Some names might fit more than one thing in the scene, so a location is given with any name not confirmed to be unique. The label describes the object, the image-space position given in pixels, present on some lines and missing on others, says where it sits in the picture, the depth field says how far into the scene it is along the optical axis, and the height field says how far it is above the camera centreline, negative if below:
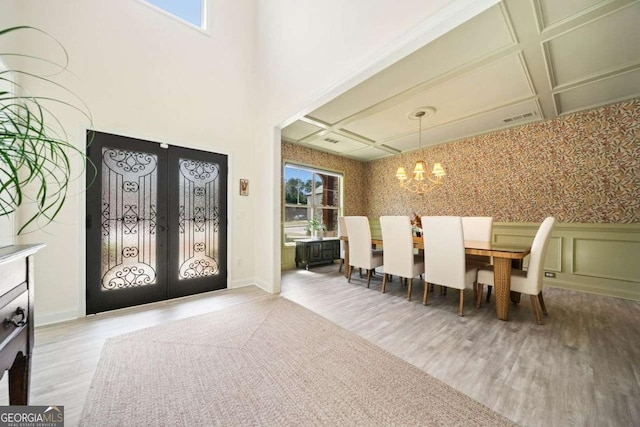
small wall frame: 3.74 +0.42
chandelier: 3.70 +0.72
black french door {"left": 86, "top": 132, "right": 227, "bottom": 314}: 2.74 -0.10
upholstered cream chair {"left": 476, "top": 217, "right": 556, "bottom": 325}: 2.44 -0.58
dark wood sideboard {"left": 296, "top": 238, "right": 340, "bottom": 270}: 4.91 -0.75
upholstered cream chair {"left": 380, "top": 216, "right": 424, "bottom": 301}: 3.16 -0.47
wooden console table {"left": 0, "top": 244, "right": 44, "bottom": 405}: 0.95 -0.44
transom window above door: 3.27 +2.85
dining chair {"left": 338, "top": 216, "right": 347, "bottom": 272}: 4.43 -0.25
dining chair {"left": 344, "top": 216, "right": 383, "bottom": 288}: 3.68 -0.50
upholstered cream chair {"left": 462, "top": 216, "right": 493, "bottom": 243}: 3.44 -0.19
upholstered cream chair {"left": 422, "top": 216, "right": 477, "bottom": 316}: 2.68 -0.46
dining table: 2.48 -0.57
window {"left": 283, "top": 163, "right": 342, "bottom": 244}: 5.30 +0.35
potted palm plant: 2.29 +0.86
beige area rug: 1.39 -1.11
